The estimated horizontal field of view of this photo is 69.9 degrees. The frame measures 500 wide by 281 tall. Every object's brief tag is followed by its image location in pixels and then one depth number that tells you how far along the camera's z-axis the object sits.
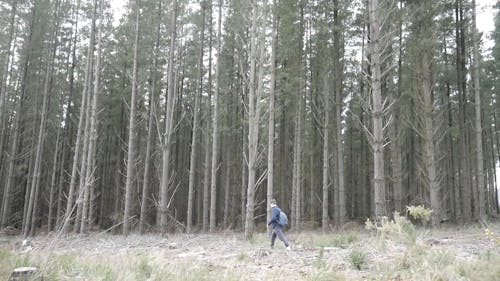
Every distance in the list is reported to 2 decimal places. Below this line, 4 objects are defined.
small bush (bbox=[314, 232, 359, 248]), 7.74
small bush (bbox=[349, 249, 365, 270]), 5.39
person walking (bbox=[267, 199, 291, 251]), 7.98
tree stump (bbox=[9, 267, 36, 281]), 3.83
